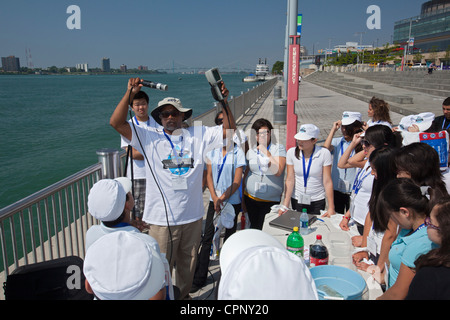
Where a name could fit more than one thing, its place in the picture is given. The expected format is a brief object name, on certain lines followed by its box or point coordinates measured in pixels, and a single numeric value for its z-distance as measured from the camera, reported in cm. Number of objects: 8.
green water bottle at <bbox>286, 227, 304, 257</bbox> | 262
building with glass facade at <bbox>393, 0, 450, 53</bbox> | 6850
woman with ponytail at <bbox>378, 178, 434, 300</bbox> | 196
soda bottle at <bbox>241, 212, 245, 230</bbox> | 410
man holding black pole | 301
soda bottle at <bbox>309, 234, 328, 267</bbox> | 252
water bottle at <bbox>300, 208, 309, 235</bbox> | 313
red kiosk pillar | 604
